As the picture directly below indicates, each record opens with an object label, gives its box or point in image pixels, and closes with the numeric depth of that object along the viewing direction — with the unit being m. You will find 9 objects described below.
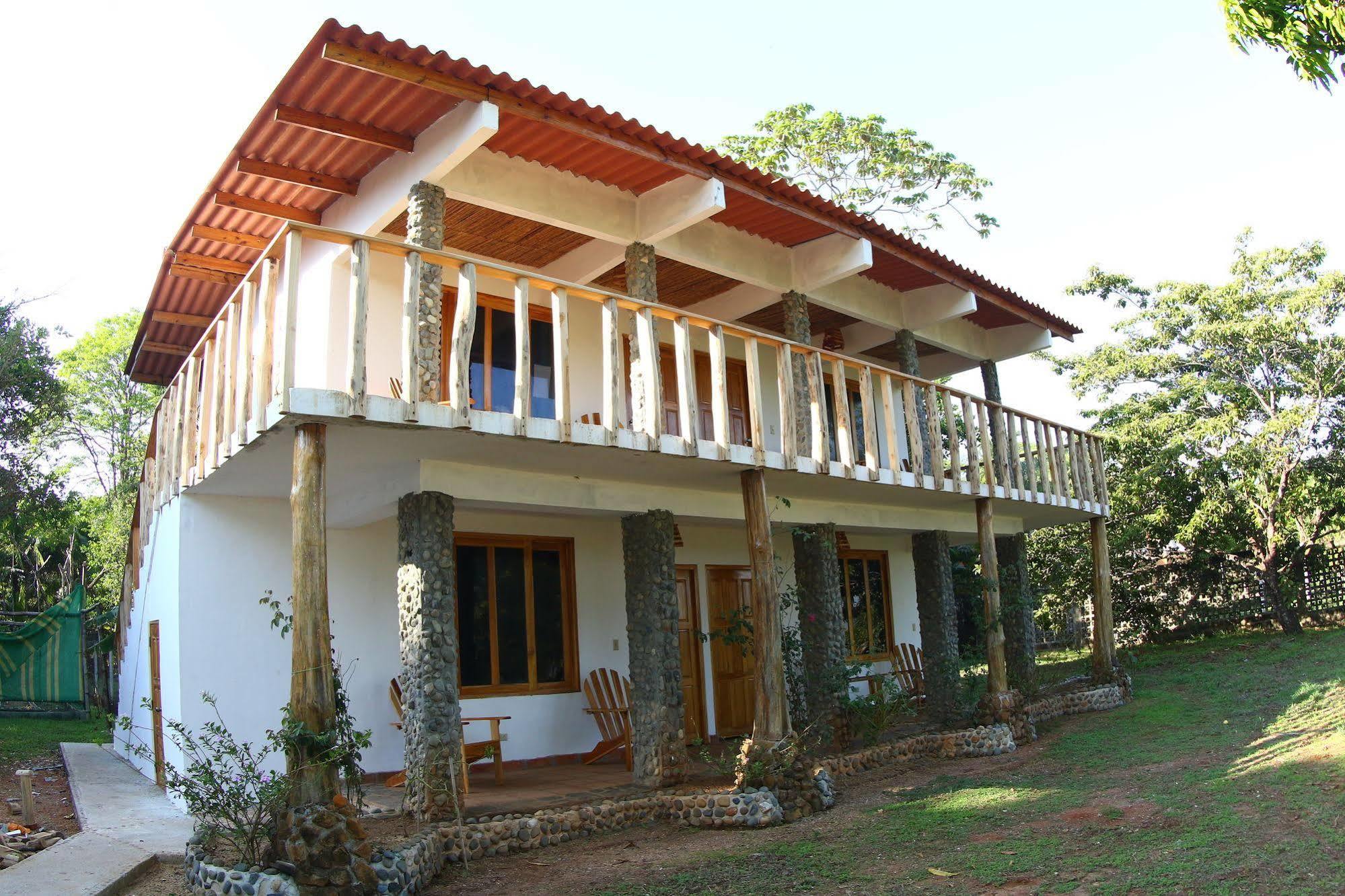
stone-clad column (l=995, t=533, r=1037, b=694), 13.43
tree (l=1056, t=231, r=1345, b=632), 17.75
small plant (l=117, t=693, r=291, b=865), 5.80
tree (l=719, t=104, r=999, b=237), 21.95
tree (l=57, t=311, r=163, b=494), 29.48
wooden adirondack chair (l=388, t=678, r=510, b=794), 8.68
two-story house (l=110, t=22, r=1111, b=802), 7.25
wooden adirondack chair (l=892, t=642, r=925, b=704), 15.02
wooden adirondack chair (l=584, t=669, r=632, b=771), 10.38
